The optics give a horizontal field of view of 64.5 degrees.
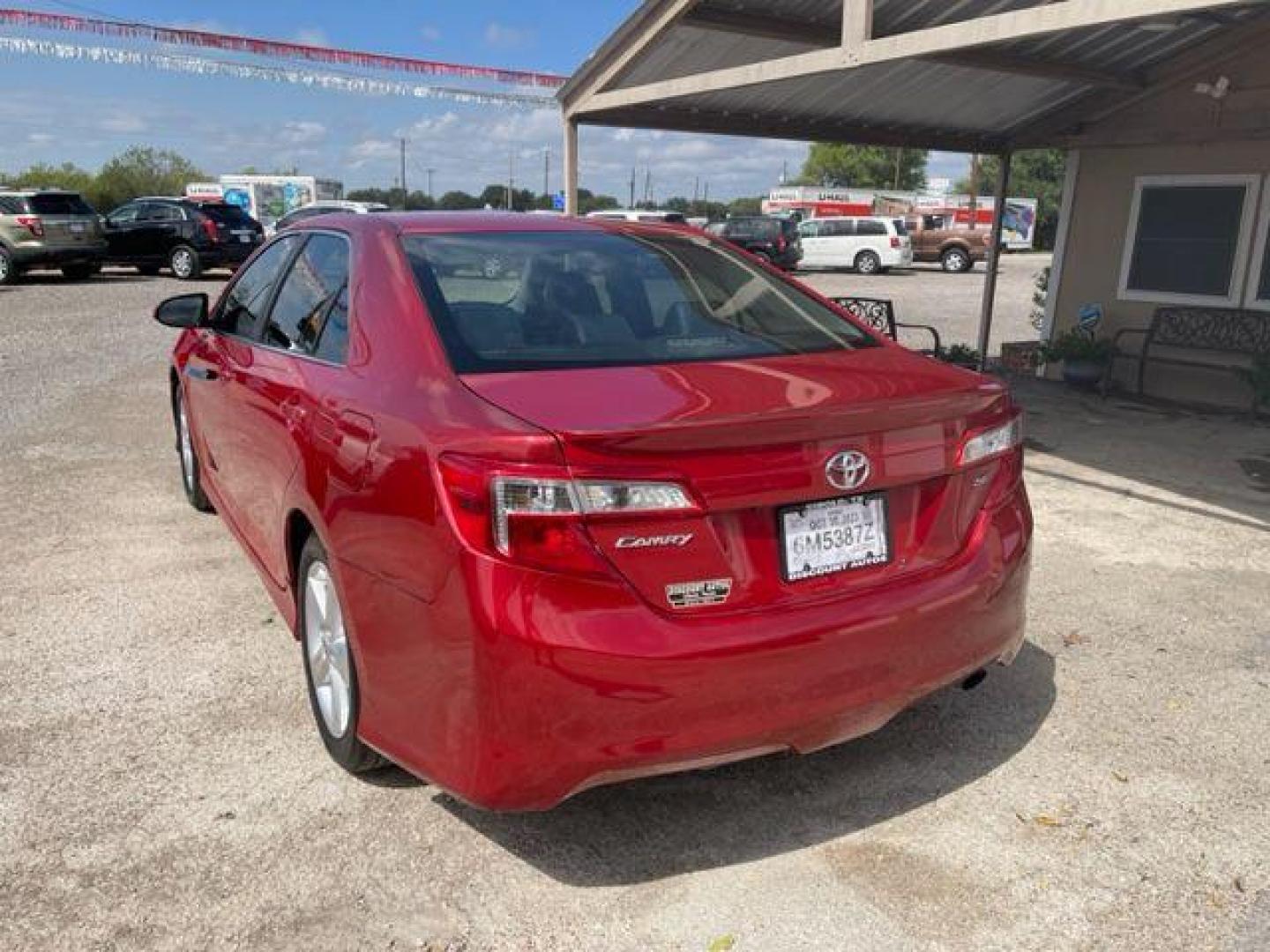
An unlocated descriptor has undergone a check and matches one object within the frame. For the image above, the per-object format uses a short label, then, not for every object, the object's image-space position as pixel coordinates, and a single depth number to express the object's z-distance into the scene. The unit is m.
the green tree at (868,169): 82.75
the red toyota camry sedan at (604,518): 2.12
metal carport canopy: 6.88
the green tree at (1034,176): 67.75
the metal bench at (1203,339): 8.45
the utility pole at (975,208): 38.41
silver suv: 17.70
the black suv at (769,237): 27.30
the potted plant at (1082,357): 9.25
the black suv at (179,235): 19.95
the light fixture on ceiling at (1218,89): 8.17
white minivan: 28.73
